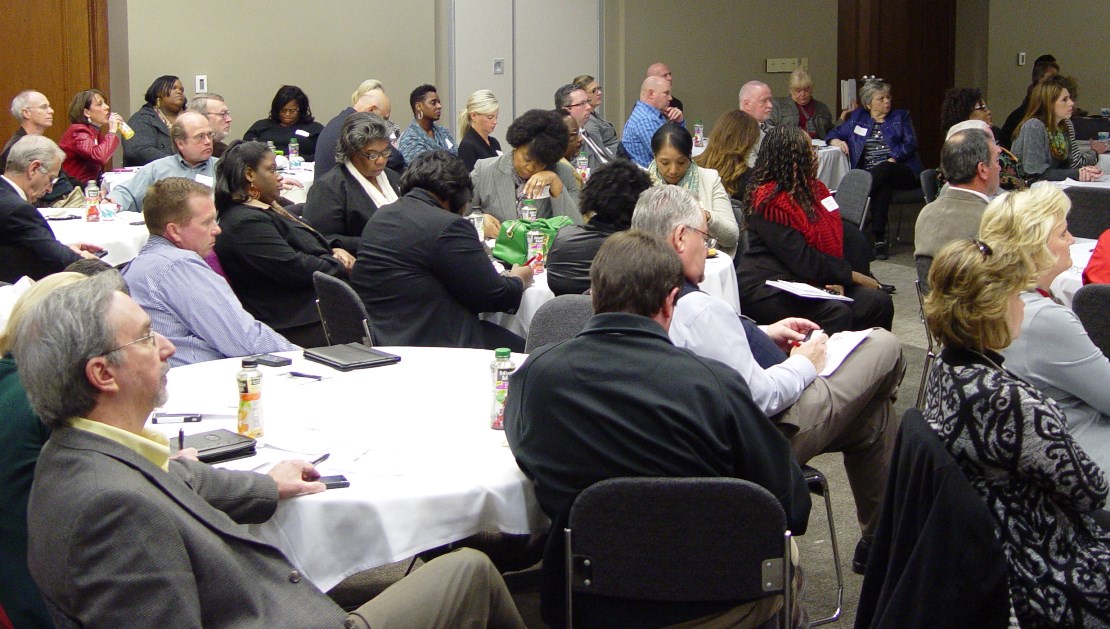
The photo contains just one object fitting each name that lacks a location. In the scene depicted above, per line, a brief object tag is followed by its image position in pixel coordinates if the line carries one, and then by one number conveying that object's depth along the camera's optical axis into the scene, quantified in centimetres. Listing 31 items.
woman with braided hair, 497
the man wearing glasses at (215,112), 780
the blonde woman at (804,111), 1116
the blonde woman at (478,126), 737
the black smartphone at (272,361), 334
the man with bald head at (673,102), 946
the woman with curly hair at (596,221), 426
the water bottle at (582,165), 740
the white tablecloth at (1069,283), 432
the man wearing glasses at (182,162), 654
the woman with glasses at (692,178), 573
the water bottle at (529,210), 546
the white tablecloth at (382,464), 238
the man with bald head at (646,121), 823
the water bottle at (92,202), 621
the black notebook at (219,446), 251
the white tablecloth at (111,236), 570
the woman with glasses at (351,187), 542
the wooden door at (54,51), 895
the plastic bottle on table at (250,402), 259
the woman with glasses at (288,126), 940
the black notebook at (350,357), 330
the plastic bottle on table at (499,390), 274
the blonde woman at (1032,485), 228
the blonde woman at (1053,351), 282
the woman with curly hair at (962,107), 870
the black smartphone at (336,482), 240
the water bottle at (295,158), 848
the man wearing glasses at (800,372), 294
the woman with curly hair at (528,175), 571
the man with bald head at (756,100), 883
